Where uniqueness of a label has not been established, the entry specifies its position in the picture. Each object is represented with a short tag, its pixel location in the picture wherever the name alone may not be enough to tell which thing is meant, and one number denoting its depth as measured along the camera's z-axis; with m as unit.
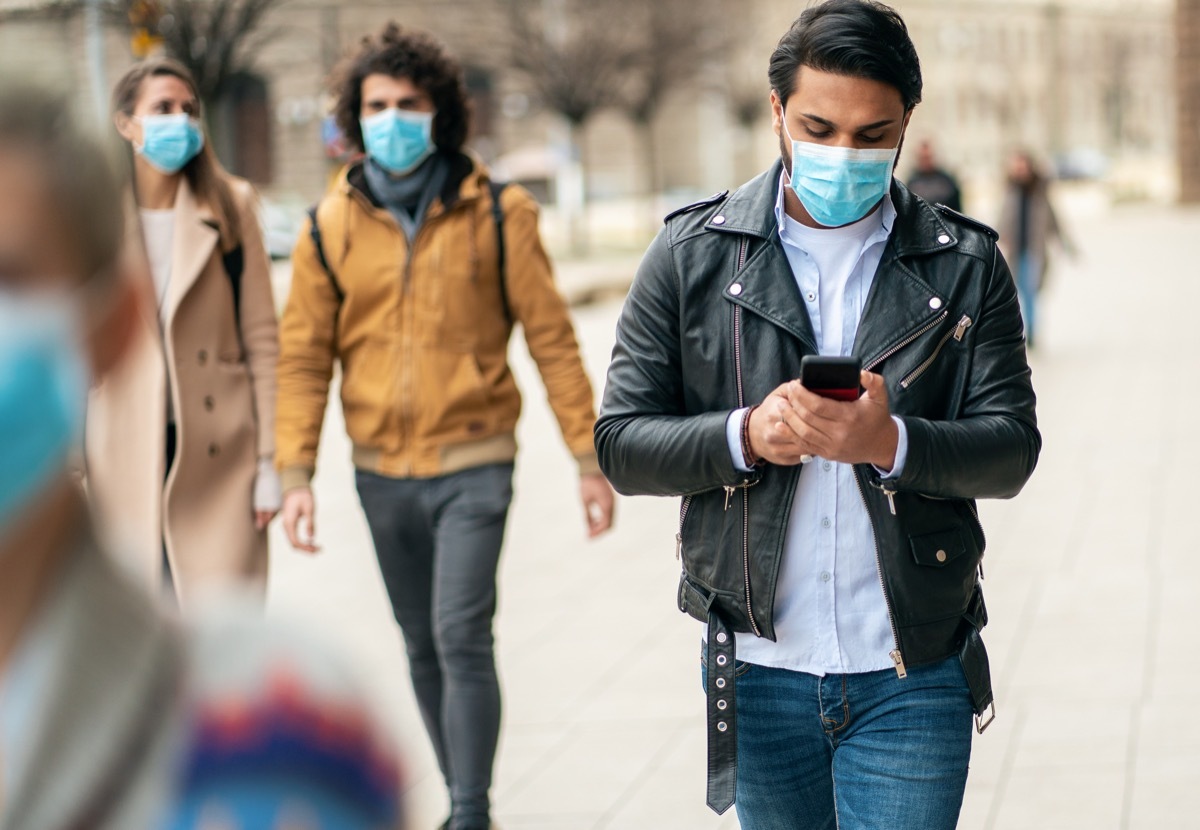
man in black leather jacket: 2.72
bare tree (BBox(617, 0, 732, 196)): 38.72
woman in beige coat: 4.35
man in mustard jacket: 4.55
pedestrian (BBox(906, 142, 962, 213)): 14.40
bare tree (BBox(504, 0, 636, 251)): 36.97
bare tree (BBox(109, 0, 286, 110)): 14.10
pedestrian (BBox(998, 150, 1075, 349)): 15.93
